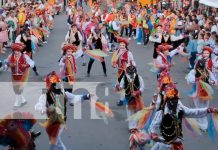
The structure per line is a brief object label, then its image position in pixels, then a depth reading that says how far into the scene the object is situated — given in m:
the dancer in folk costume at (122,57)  11.23
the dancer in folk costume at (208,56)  10.25
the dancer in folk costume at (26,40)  14.30
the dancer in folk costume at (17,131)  6.61
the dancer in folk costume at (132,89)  9.21
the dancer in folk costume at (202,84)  9.32
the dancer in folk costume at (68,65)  10.76
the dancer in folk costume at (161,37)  15.31
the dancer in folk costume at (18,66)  10.60
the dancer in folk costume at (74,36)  14.70
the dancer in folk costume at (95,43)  13.98
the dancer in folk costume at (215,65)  11.06
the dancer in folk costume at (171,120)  6.84
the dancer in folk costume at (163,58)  10.92
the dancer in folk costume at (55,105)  7.41
